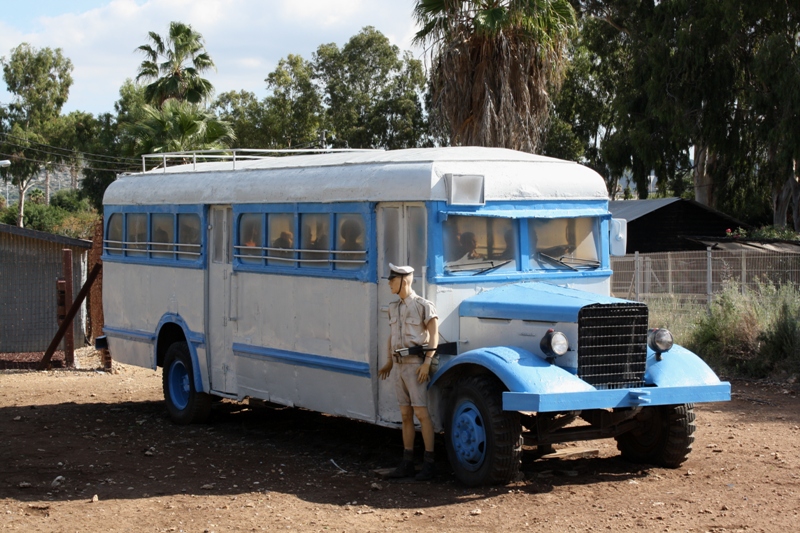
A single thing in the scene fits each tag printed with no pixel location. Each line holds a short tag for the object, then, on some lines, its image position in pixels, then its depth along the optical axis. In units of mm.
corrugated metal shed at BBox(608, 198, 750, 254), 36191
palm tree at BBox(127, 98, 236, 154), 29422
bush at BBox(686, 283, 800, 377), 14031
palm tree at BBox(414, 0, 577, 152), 21625
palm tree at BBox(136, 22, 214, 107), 39000
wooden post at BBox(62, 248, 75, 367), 16094
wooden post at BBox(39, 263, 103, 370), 15398
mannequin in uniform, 8133
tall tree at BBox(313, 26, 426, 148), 49781
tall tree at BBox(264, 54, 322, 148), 52750
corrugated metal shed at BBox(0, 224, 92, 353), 17516
